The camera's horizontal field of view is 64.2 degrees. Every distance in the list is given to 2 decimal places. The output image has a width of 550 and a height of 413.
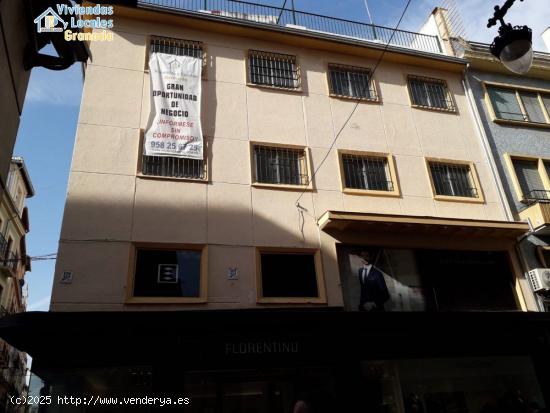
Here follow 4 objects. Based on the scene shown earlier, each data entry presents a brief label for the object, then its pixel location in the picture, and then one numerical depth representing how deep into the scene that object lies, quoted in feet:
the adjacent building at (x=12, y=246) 96.53
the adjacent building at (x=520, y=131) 41.04
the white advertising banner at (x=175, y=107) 36.11
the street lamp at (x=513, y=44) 20.10
